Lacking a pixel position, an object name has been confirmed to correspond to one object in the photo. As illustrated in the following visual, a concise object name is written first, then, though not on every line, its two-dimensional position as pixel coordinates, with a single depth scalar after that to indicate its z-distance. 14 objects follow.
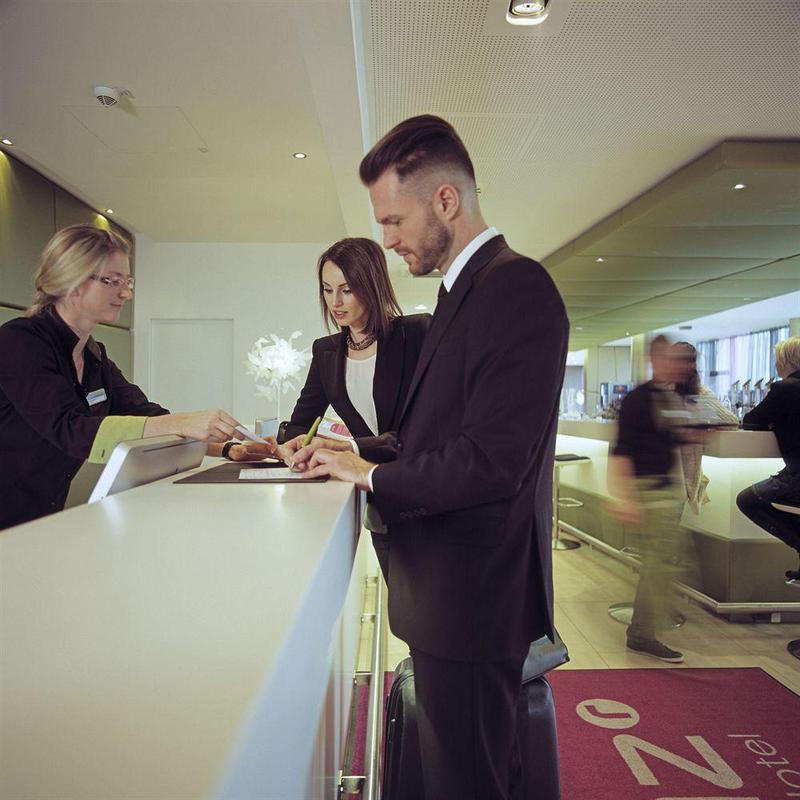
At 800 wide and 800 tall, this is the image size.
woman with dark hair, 2.04
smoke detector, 4.08
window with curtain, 13.62
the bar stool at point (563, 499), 5.61
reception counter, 0.29
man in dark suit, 1.04
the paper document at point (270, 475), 1.34
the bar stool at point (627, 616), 3.45
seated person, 3.52
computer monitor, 1.21
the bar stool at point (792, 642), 3.30
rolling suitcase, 1.40
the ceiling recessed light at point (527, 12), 2.78
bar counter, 3.88
